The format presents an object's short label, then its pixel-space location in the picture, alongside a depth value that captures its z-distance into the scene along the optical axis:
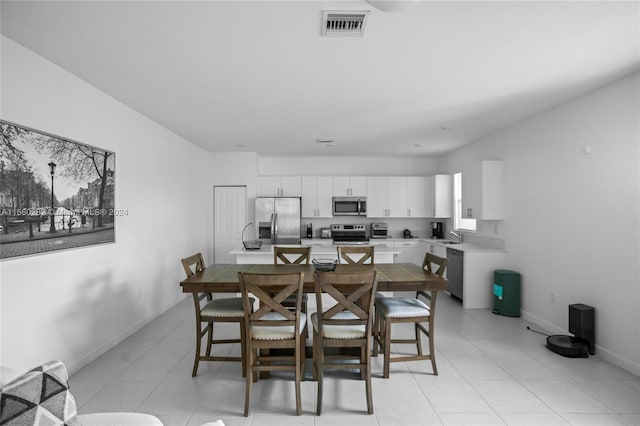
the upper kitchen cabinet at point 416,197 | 7.42
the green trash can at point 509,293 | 4.67
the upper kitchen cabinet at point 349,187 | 7.38
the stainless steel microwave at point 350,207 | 7.34
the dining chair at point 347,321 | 2.40
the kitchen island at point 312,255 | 4.91
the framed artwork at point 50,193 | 2.40
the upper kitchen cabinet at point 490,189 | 5.16
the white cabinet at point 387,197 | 7.39
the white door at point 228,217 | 6.96
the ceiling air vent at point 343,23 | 2.11
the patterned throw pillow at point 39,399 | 1.23
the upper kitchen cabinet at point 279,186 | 7.34
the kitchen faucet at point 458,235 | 6.35
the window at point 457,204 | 6.77
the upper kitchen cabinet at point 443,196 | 7.06
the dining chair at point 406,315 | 2.87
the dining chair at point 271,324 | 2.35
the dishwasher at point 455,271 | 5.32
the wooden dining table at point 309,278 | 2.84
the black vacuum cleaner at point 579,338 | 3.35
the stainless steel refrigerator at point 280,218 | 6.94
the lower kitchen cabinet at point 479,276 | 5.10
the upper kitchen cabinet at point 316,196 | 7.37
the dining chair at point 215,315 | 2.94
